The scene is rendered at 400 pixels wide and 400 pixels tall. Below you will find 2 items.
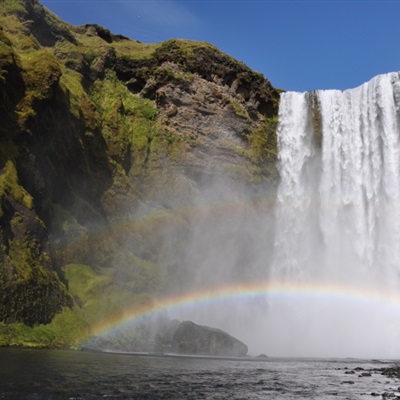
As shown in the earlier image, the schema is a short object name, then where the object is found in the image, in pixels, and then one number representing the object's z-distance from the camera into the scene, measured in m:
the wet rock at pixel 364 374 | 21.55
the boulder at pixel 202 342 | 31.36
